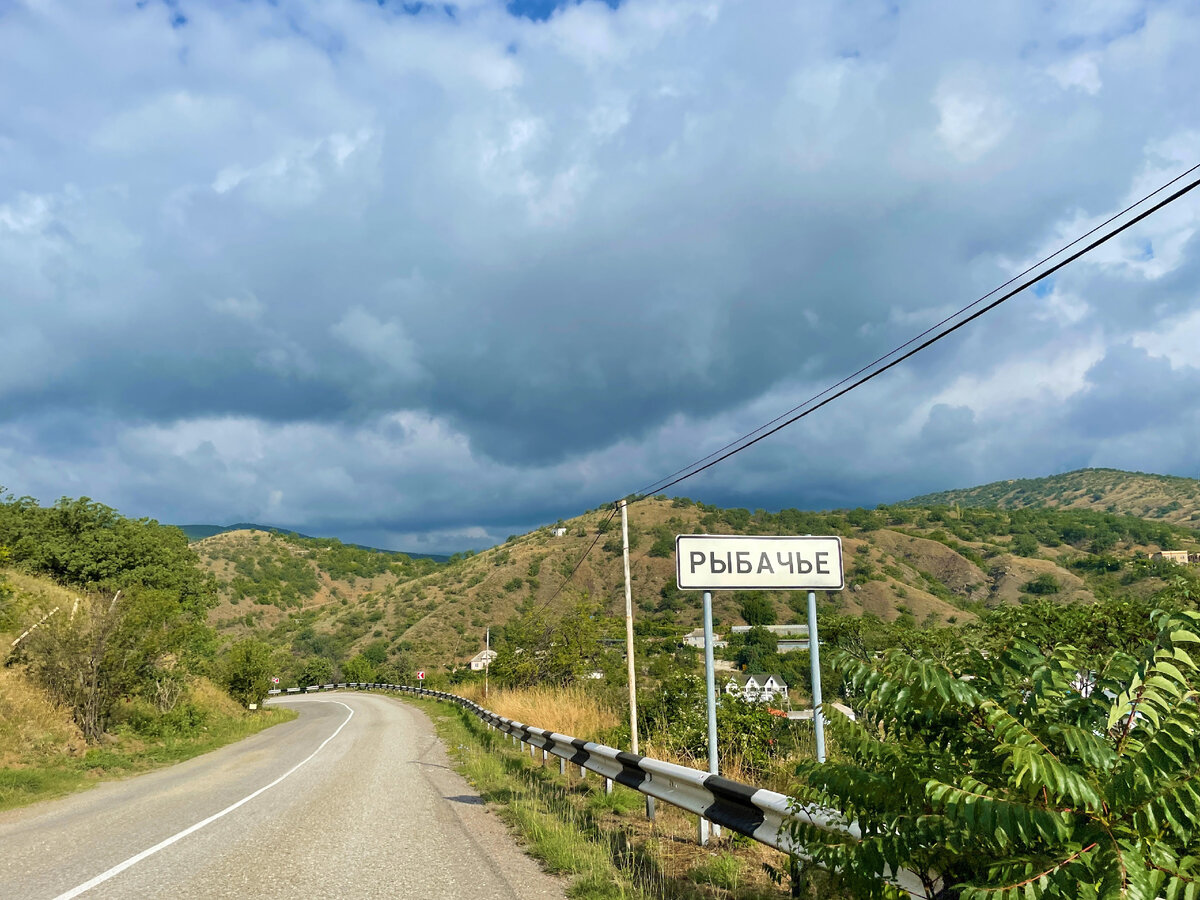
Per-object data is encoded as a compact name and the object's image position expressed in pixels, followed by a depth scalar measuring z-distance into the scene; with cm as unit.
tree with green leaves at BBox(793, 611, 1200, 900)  227
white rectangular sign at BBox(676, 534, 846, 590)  855
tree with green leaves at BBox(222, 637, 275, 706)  4134
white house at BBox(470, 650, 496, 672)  7144
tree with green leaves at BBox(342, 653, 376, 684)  8000
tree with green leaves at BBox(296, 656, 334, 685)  8269
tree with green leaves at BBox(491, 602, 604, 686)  2850
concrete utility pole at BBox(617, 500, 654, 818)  1201
